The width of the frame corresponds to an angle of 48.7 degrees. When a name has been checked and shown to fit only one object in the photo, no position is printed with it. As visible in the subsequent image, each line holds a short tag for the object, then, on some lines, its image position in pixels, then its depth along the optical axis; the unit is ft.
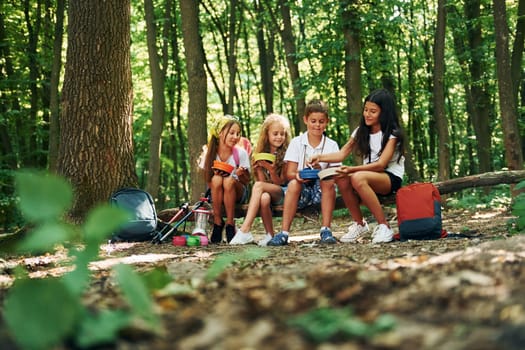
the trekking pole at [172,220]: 21.18
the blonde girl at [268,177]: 20.45
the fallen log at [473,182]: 22.47
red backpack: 18.25
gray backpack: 20.33
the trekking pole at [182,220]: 21.28
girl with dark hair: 19.48
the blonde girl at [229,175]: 21.45
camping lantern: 21.69
